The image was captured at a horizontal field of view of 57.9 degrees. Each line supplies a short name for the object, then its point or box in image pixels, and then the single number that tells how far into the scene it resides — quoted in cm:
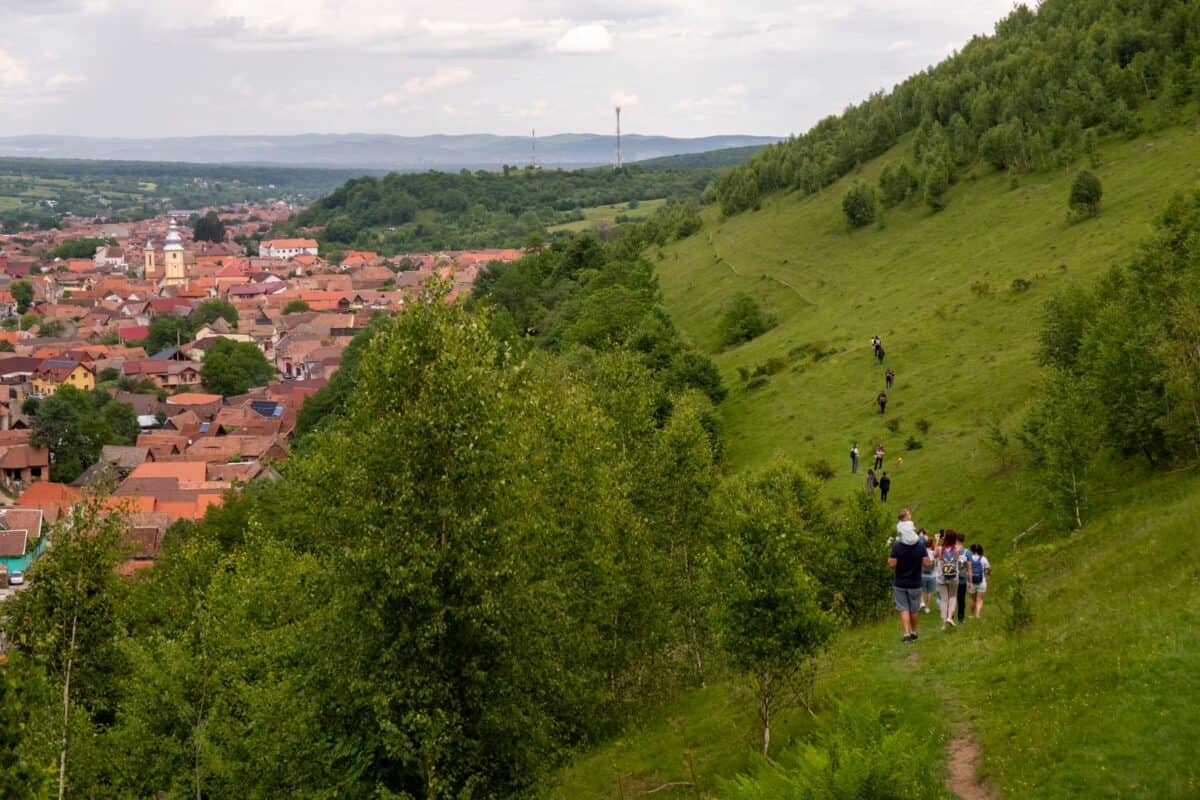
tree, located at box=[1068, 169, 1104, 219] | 6519
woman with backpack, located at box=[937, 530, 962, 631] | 2191
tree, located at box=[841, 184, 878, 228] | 8819
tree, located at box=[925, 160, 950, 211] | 8338
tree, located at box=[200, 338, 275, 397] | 12388
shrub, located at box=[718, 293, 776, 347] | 7581
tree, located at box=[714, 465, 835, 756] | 1852
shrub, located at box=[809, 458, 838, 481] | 4578
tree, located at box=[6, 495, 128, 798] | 2472
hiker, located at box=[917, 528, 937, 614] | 2299
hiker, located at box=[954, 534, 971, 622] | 2216
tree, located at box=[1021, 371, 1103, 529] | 3031
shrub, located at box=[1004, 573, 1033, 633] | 2019
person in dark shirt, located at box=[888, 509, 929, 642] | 2055
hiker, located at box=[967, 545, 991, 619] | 2225
